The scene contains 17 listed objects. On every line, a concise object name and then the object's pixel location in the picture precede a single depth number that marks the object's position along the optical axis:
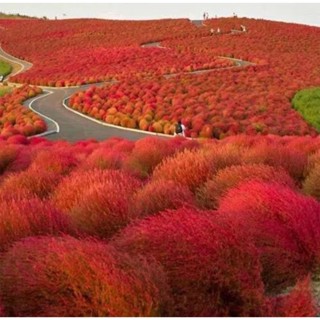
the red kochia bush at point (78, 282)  3.86
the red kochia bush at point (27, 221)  5.41
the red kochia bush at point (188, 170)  7.68
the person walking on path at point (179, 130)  26.09
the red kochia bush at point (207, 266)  4.31
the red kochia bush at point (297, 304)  4.18
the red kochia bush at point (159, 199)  6.10
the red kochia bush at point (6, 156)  12.78
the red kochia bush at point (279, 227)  5.17
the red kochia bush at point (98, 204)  5.99
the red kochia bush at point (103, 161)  10.26
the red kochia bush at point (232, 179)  6.88
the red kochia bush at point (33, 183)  8.02
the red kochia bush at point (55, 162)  10.44
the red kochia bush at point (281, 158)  8.75
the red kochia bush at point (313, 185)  7.45
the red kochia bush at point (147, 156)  10.16
